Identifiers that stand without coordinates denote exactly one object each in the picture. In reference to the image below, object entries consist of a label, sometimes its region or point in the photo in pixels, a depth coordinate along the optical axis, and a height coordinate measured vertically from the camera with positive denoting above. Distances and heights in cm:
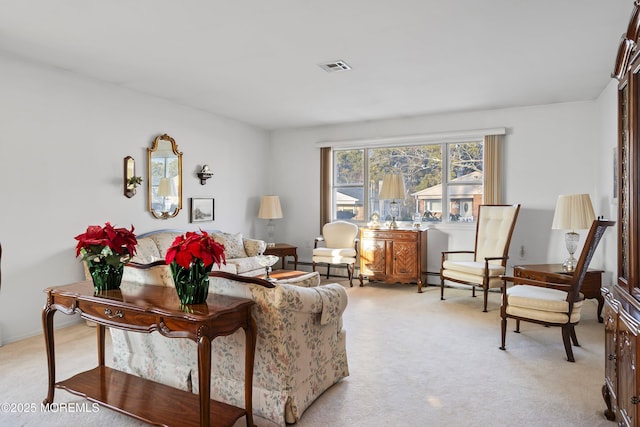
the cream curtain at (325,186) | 732 +45
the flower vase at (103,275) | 250 -40
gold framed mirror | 534 +44
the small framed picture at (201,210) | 602 +1
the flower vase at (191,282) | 214 -38
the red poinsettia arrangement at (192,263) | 210 -27
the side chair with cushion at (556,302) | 331 -76
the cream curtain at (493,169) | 597 +62
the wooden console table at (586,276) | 440 -70
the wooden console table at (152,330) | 198 -62
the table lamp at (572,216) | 465 -4
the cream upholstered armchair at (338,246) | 654 -58
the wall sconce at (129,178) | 496 +38
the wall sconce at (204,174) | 610 +54
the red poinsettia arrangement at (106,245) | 249 -22
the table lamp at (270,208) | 719 +5
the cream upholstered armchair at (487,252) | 502 -55
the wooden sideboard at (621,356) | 176 -71
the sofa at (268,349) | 229 -87
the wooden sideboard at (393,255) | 612 -66
